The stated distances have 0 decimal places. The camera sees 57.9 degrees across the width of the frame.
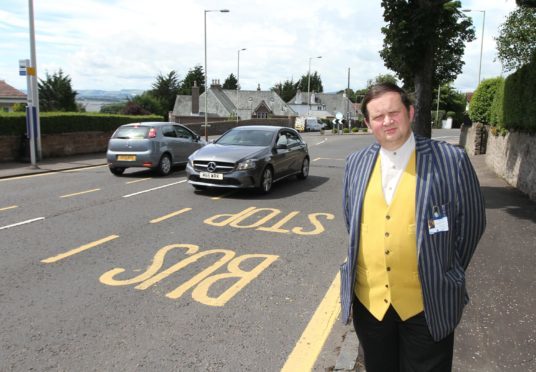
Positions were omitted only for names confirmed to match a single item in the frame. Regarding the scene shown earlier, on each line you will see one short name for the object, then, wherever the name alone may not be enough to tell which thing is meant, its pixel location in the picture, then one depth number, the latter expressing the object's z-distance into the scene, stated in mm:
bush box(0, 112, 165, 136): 17062
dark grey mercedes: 10594
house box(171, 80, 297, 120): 86438
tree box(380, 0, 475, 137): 11570
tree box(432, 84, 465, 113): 91250
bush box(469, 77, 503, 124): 20812
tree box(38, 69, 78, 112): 62594
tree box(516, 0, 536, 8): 10157
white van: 60841
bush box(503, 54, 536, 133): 11052
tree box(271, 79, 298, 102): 139125
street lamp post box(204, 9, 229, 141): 36419
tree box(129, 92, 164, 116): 83938
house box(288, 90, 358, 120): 109625
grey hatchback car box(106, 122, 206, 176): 13945
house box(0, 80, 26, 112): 49281
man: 2201
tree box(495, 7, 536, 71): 18906
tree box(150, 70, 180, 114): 100188
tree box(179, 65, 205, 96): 111238
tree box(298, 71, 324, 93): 153488
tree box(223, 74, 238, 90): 133625
